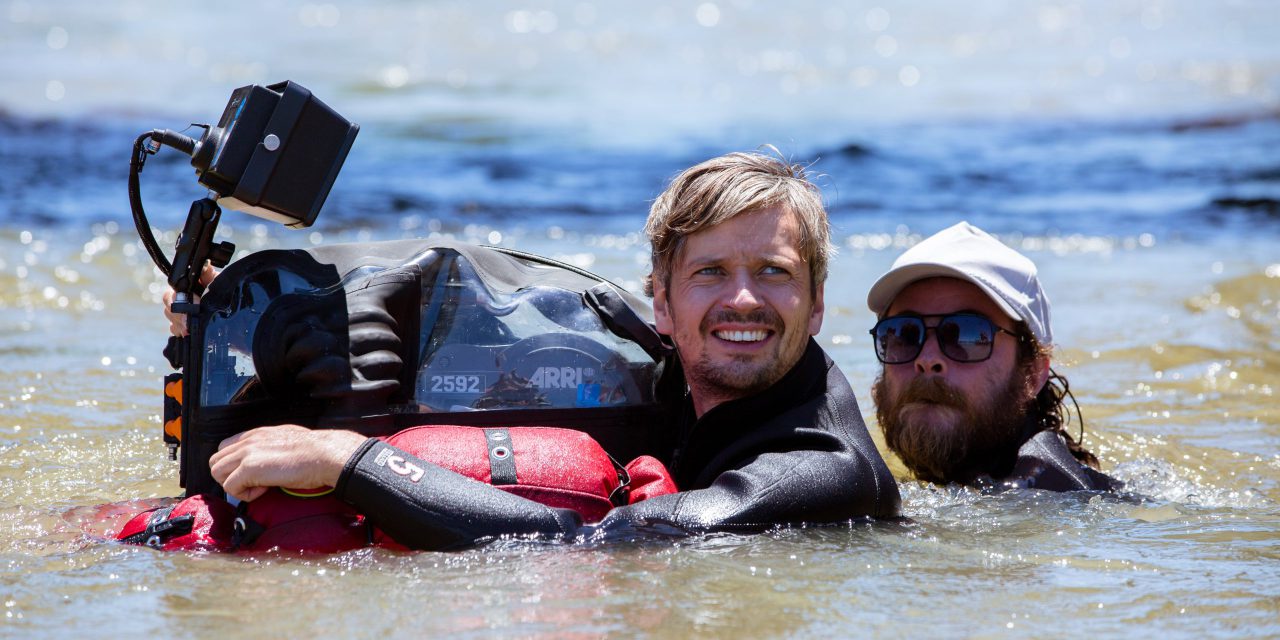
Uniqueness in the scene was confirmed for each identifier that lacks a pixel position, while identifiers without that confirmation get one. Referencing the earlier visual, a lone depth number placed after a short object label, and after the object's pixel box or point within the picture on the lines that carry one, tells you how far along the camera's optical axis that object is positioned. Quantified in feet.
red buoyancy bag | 24.11
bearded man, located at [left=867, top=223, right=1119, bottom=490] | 31.35
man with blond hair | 23.50
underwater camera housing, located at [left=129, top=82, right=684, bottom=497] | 25.77
